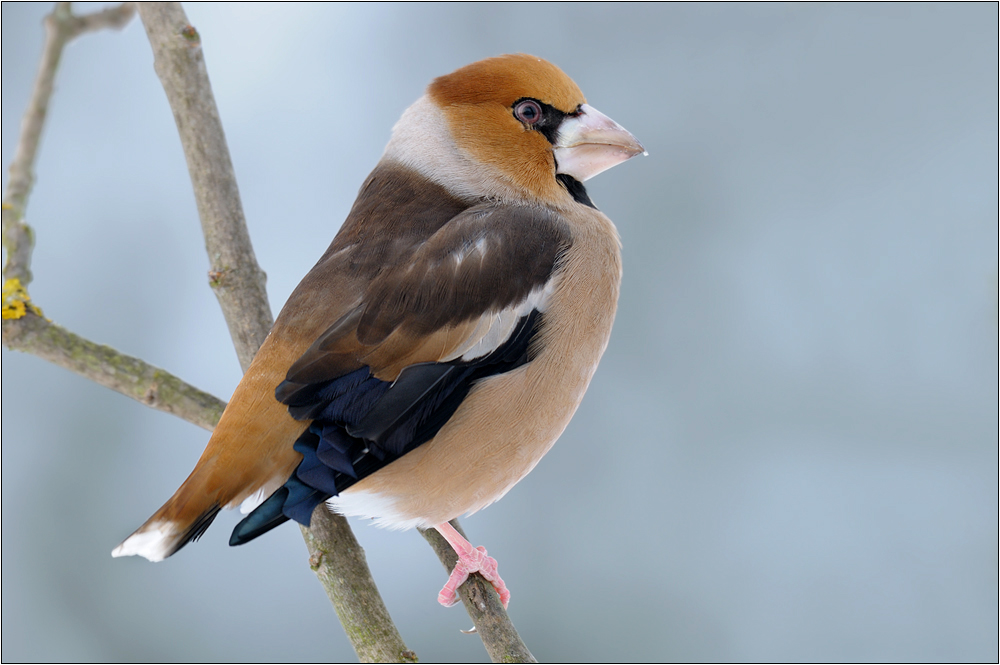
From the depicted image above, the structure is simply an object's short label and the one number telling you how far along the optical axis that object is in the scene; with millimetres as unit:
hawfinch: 3806
